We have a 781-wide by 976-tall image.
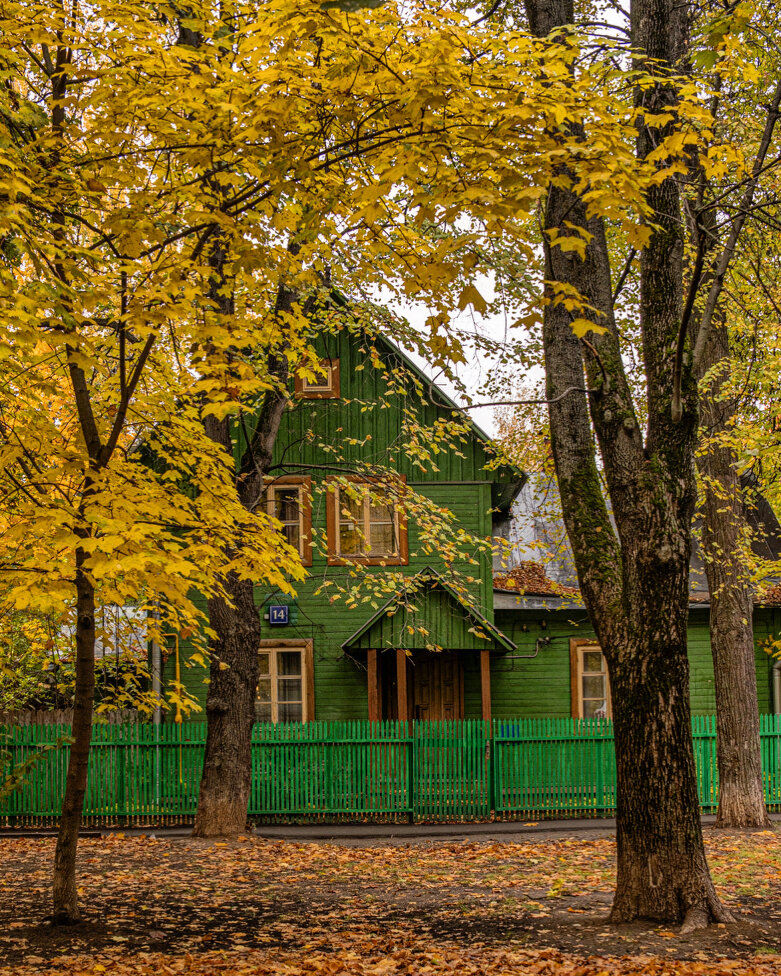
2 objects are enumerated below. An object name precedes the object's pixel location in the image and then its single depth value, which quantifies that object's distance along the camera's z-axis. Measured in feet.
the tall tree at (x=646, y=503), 23.31
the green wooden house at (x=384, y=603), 69.46
